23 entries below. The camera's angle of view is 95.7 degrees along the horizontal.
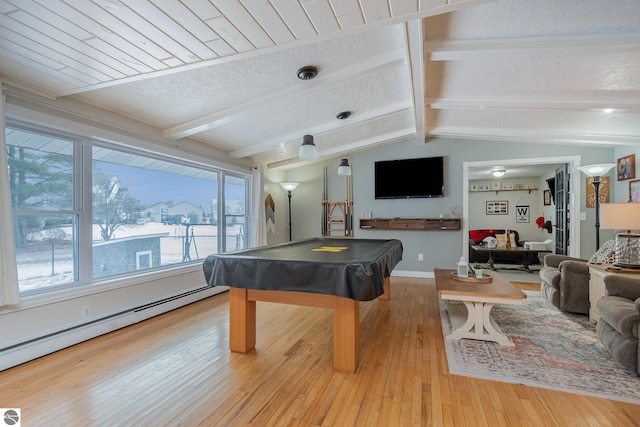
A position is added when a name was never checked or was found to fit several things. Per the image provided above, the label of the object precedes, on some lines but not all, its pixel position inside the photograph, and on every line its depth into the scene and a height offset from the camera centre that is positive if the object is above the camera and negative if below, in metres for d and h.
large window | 2.47 +0.03
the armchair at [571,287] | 3.19 -0.85
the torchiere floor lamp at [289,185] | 6.04 +0.57
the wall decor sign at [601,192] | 4.36 +0.30
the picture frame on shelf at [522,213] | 7.98 -0.03
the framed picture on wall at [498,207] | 8.17 +0.14
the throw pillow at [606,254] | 3.12 -0.48
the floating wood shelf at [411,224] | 5.19 -0.22
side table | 2.64 -0.68
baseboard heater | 2.24 -1.10
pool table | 1.94 -0.51
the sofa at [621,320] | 2.00 -0.79
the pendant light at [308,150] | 2.73 +0.59
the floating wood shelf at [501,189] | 7.92 +0.60
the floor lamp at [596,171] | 3.73 +0.53
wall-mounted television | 5.32 +0.64
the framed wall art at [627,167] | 3.85 +0.61
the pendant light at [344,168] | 3.93 +0.60
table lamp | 2.73 -0.14
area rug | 1.94 -1.16
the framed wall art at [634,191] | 3.67 +0.27
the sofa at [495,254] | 6.38 -0.94
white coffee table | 2.53 -0.80
